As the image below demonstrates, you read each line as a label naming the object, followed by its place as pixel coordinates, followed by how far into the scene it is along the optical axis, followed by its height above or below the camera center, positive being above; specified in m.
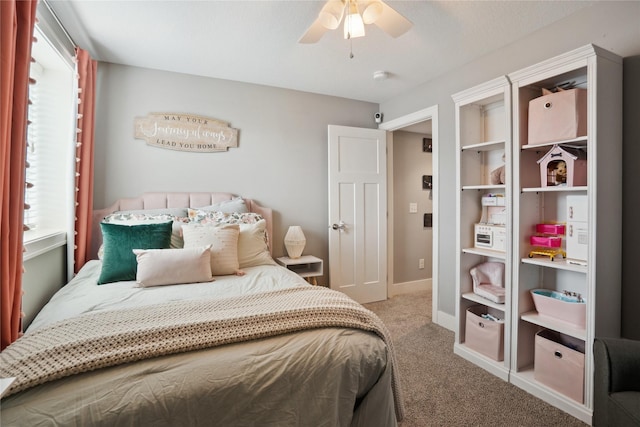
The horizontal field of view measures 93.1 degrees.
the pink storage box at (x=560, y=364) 1.74 -0.85
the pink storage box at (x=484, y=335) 2.20 -0.86
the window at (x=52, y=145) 2.12 +0.51
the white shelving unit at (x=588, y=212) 1.67 +0.07
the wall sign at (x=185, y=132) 2.82 +0.82
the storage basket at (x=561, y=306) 1.79 -0.52
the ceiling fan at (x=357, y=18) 1.62 +1.11
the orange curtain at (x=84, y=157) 2.32 +0.46
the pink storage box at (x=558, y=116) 1.78 +0.65
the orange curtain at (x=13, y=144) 1.13 +0.28
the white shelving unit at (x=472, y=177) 2.36 +0.36
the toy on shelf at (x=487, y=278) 2.36 -0.46
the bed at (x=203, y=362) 0.87 -0.48
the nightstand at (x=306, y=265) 3.14 -0.52
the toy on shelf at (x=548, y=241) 2.01 -0.13
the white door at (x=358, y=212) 3.49 +0.08
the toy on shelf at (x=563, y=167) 1.84 +0.35
